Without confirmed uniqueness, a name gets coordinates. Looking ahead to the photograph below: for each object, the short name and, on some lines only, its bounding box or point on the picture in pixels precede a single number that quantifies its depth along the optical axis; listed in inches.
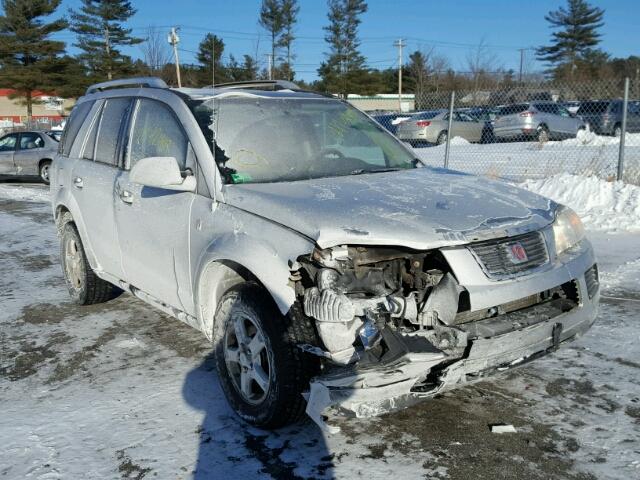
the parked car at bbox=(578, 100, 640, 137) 831.1
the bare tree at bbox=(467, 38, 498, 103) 1521.4
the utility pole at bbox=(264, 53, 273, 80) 1698.0
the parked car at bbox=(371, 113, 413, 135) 884.0
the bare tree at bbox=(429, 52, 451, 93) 1875.5
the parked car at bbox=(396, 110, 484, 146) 856.9
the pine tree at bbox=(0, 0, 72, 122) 1797.5
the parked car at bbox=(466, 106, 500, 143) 866.1
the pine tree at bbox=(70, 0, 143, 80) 1763.0
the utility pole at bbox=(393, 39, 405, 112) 2065.5
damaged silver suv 114.9
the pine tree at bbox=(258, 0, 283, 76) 1971.0
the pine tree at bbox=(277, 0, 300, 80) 1940.2
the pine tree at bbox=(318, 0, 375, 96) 2025.1
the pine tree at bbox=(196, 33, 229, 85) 1736.6
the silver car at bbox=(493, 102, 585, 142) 807.1
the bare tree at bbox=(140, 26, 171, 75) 1517.0
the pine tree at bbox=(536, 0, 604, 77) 2383.1
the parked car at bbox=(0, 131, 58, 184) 700.7
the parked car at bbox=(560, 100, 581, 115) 802.4
